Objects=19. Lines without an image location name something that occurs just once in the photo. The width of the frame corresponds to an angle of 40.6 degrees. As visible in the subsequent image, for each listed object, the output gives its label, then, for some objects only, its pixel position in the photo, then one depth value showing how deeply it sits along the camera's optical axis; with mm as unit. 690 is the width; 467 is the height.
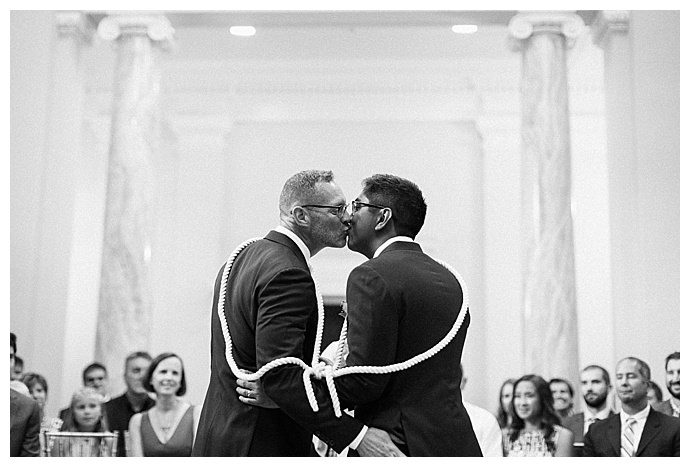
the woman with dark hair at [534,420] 6973
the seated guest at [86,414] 7617
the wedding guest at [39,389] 8195
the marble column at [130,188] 10164
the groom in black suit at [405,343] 3531
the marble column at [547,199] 10070
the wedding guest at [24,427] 5918
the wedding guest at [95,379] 9438
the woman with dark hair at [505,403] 8555
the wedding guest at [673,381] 7395
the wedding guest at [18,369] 8345
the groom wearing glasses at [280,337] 3551
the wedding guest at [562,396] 9023
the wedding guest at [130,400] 8336
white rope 3520
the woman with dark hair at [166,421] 6906
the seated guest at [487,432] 6102
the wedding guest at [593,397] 8234
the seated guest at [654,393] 8523
